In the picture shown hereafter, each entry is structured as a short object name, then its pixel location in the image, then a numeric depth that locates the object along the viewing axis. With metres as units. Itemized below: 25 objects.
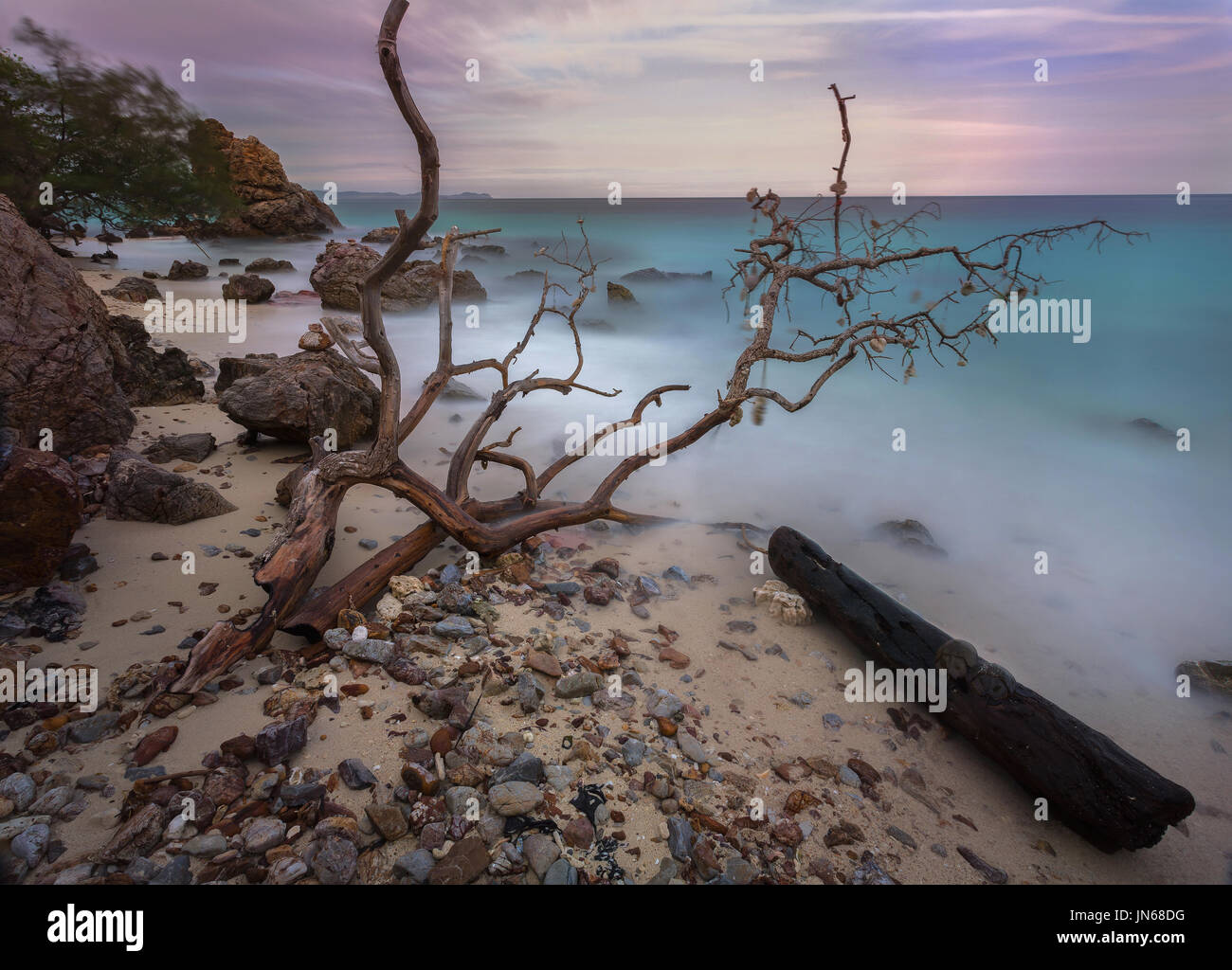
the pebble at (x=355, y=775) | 3.06
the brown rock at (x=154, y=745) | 3.11
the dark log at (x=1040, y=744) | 3.23
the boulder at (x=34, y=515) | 4.04
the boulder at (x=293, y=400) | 6.86
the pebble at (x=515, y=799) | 2.97
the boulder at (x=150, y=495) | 5.27
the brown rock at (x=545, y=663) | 3.99
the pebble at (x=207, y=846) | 2.65
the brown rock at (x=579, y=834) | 2.91
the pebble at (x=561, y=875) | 2.71
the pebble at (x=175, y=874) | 2.50
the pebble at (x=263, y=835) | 2.69
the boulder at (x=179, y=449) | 6.57
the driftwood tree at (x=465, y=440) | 3.93
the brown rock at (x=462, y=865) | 2.65
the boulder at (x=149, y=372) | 7.86
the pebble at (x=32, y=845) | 2.57
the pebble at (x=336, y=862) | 2.61
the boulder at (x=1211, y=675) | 4.89
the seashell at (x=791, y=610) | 5.08
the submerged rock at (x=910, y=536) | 6.81
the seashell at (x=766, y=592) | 5.32
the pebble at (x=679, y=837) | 2.92
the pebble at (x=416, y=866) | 2.66
